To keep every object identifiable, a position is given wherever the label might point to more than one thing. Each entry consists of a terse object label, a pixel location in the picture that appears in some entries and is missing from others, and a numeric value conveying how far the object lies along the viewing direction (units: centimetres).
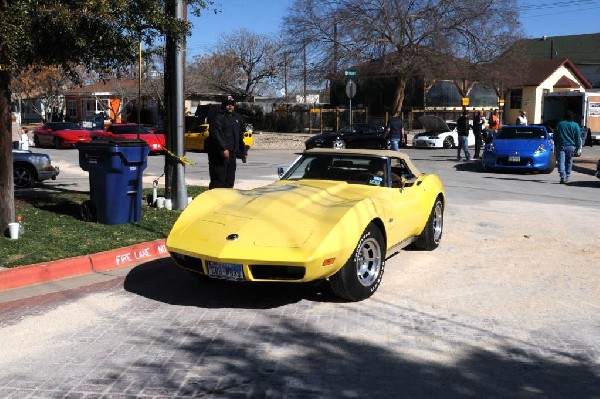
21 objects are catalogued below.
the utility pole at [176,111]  1013
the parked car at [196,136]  2823
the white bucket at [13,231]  805
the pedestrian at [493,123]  2259
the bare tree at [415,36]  3619
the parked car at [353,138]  2652
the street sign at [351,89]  2861
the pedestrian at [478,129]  2239
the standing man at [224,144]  977
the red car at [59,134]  3073
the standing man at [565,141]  1547
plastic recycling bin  894
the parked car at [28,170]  1447
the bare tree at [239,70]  5781
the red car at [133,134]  2581
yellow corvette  542
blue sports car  1773
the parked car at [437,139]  3038
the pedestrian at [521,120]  2530
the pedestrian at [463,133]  2077
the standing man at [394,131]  2077
